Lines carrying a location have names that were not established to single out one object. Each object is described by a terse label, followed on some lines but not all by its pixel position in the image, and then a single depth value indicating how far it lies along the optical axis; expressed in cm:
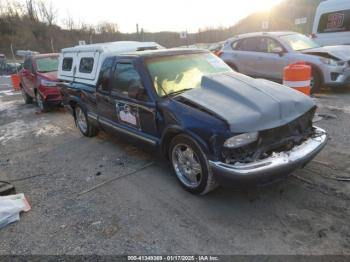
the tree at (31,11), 4755
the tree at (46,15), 4803
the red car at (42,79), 901
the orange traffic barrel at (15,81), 1541
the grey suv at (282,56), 790
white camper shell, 603
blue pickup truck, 315
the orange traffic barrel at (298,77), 609
